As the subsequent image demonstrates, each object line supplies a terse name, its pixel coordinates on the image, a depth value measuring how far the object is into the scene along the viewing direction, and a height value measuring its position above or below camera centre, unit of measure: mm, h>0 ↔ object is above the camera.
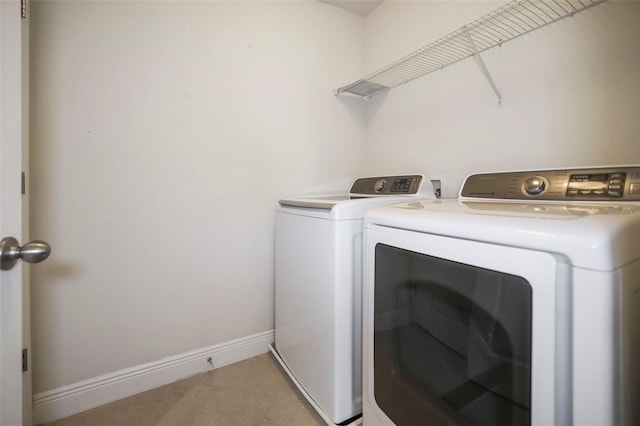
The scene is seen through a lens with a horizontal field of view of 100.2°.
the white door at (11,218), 644 -28
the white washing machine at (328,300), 1079 -403
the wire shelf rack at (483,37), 1086 +834
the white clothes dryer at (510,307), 487 -229
